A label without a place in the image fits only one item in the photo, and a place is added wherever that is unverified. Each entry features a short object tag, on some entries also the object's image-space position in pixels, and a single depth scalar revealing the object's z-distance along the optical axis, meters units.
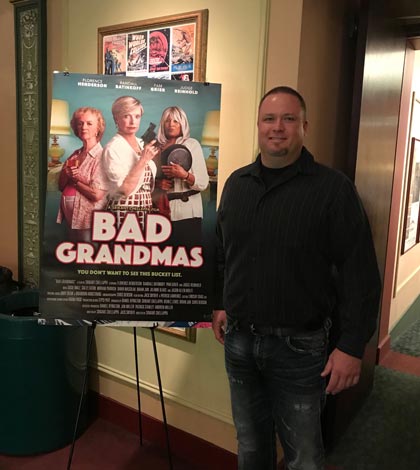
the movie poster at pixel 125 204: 1.57
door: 1.96
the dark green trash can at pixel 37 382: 2.04
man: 1.33
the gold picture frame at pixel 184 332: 2.05
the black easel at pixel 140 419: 1.63
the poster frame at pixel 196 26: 1.85
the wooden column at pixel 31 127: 2.34
